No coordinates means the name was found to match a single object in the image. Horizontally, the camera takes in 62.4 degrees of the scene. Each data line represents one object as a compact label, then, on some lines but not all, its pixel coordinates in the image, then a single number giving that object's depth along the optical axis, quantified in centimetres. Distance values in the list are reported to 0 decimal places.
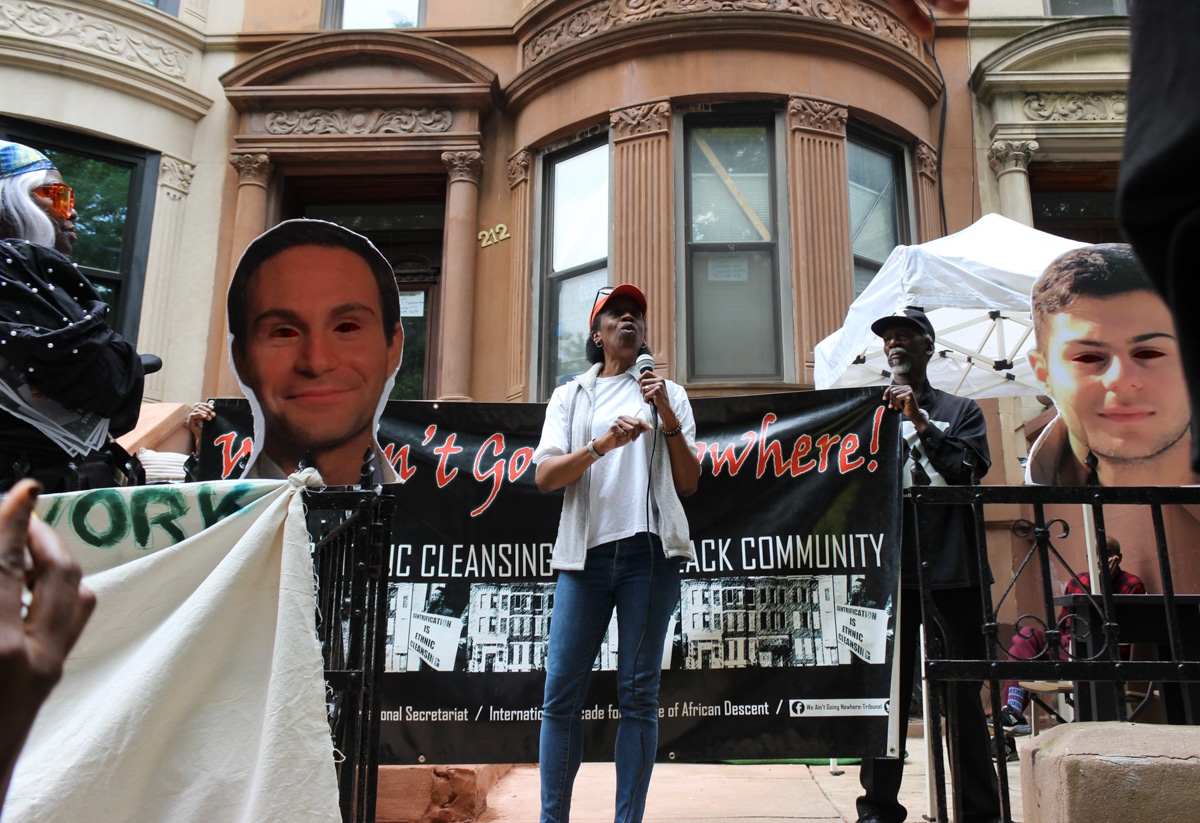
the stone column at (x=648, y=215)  874
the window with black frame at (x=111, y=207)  1021
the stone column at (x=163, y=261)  1008
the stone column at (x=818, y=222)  868
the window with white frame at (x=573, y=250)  945
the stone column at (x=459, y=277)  988
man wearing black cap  391
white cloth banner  249
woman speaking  366
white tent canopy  618
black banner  468
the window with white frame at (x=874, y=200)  952
